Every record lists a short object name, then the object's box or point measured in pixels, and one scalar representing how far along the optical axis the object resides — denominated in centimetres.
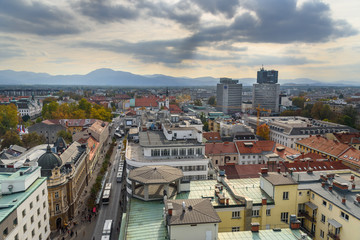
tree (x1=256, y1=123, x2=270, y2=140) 9100
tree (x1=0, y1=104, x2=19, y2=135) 10114
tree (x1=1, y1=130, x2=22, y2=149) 7631
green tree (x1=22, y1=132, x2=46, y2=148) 7671
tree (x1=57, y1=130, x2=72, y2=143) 8562
